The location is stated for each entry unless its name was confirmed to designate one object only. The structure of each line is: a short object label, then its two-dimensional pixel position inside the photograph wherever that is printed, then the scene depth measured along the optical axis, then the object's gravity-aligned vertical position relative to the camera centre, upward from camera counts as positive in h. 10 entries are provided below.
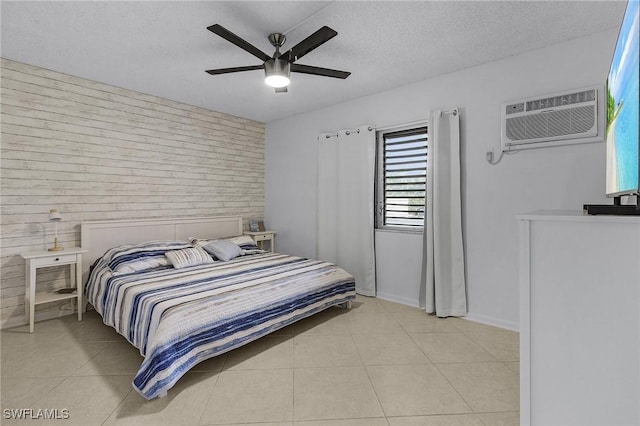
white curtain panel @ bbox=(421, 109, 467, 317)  3.24 -0.08
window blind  3.71 +0.46
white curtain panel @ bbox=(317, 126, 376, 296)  3.98 +0.18
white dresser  1.06 -0.38
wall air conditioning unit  2.52 +0.82
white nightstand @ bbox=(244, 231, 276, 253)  4.80 -0.33
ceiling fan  2.04 +1.16
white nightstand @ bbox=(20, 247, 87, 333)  2.88 -0.52
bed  2.09 -0.63
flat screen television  0.98 +0.36
